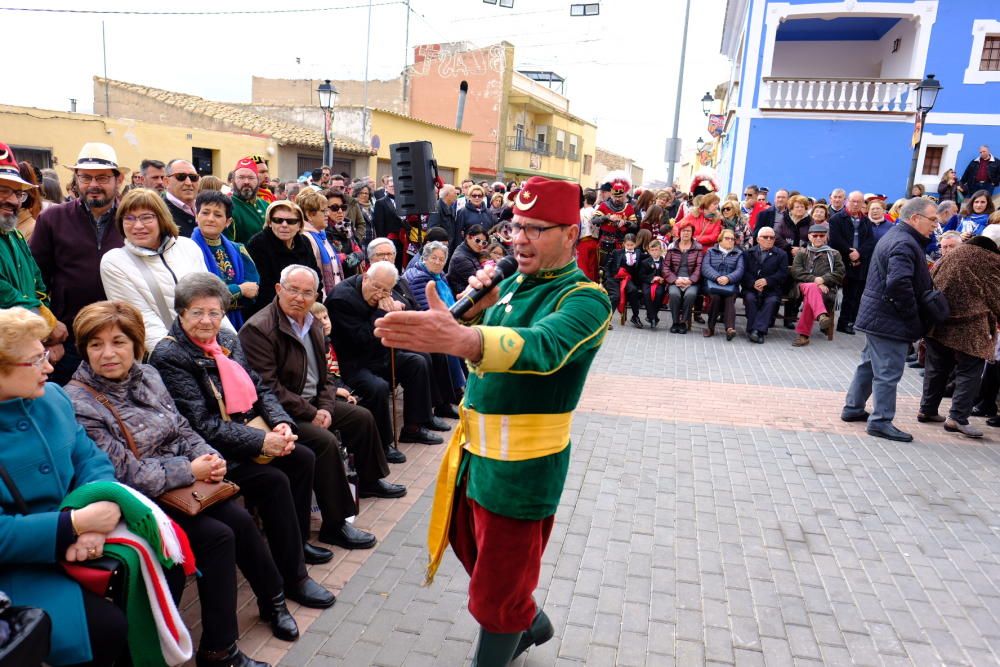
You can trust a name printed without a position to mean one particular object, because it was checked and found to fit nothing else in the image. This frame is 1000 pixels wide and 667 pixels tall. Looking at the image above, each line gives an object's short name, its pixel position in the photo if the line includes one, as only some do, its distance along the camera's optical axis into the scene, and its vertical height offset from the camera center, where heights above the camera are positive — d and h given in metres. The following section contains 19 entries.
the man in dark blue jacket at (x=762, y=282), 10.32 -0.70
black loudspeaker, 6.91 +0.34
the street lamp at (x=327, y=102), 16.03 +2.41
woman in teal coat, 2.26 -1.17
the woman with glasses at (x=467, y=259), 7.59 -0.53
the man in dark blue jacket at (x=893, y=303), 5.81 -0.51
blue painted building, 17.06 +3.56
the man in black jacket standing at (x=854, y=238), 10.77 +0.08
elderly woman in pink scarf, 3.38 -1.14
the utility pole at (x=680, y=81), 17.05 +3.77
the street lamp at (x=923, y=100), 11.38 +2.55
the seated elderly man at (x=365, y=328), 5.13 -0.95
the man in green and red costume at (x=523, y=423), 2.31 -0.75
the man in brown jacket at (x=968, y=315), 6.06 -0.57
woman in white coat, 3.87 -0.45
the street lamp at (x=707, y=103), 25.72 +5.00
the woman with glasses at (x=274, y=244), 5.46 -0.39
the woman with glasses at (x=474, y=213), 11.17 +0.00
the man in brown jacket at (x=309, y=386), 3.97 -1.17
